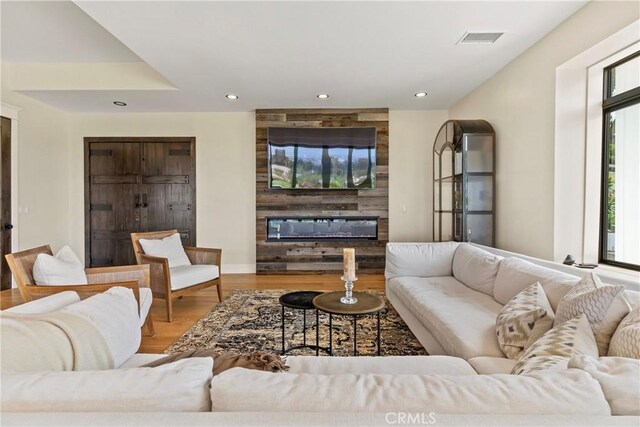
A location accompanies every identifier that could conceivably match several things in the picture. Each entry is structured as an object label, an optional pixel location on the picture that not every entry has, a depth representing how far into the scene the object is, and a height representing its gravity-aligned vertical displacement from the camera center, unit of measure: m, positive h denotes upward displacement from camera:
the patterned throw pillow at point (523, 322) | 1.49 -0.59
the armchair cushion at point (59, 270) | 2.16 -0.46
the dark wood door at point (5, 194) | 3.95 +0.16
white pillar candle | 2.16 -0.43
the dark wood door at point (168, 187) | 5.03 +0.31
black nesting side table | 2.19 -0.71
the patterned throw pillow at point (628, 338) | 1.07 -0.49
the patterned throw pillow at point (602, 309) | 1.25 -0.44
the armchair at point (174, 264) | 3.07 -0.67
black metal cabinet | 3.55 +0.30
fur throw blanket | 1.22 -0.64
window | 2.29 +0.31
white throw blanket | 0.92 -0.45
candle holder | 2.14 -0.65
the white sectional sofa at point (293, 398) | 0.65 -0.45
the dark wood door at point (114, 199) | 5.04 +0.11
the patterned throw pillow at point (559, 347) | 1.03 -0.53
